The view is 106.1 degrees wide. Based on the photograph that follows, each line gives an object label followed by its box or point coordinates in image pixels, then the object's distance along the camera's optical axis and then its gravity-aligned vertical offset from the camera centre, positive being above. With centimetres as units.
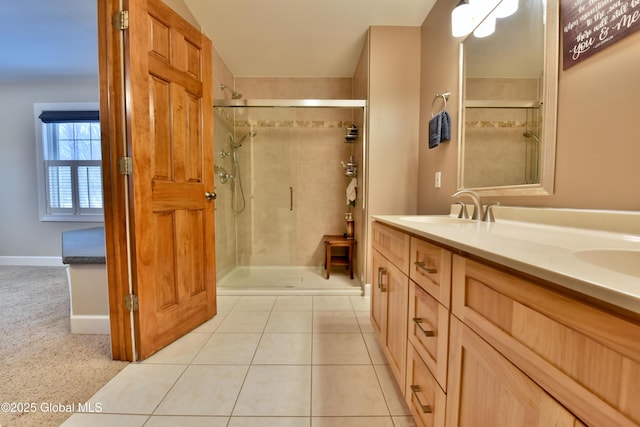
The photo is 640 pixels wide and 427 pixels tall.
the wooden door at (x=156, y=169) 131 +20
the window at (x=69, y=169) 320 +44
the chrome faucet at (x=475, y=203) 126 -1
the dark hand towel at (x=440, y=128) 168 +52
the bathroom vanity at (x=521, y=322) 33 -24
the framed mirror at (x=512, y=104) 99 +48
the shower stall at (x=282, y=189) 265 +15
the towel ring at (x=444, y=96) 171 +75
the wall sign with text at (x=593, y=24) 73 +58
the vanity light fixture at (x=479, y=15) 124 +106
